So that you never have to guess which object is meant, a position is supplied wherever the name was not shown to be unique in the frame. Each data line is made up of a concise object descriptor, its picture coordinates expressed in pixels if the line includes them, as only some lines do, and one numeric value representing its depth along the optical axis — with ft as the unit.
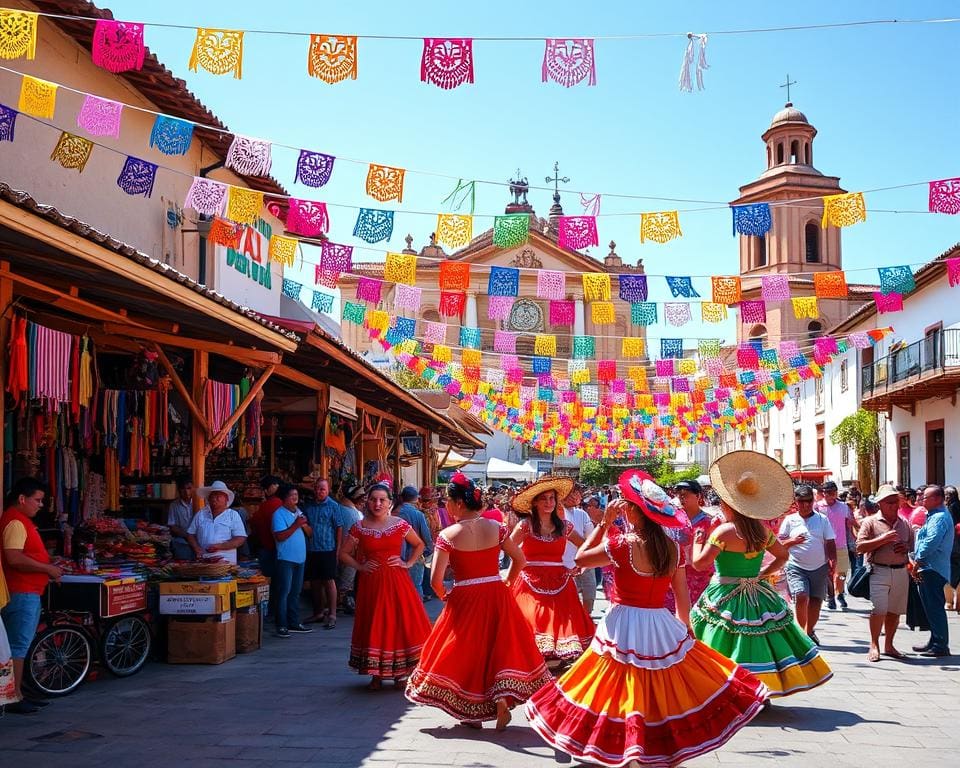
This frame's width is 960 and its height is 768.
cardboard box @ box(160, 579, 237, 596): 30.73
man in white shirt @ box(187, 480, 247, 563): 33.60
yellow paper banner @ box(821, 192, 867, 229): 40.14
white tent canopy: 126.00
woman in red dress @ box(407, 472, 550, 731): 22.53
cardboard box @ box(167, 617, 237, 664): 30.99
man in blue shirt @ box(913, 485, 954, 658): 33.42
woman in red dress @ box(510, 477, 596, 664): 28.48
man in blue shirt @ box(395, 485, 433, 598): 42.78
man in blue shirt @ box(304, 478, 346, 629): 40.70
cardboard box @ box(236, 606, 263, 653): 33.35
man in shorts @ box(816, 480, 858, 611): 46.06
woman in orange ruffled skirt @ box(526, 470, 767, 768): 17.67
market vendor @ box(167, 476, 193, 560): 35.29
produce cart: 25.95
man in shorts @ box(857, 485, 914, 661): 32.76
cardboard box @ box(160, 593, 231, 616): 30.78
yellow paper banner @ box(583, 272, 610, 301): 52.31
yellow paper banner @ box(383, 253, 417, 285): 46.98
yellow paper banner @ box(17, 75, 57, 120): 31.19
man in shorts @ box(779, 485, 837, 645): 33.94
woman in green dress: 23.31
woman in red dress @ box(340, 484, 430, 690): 27.11
